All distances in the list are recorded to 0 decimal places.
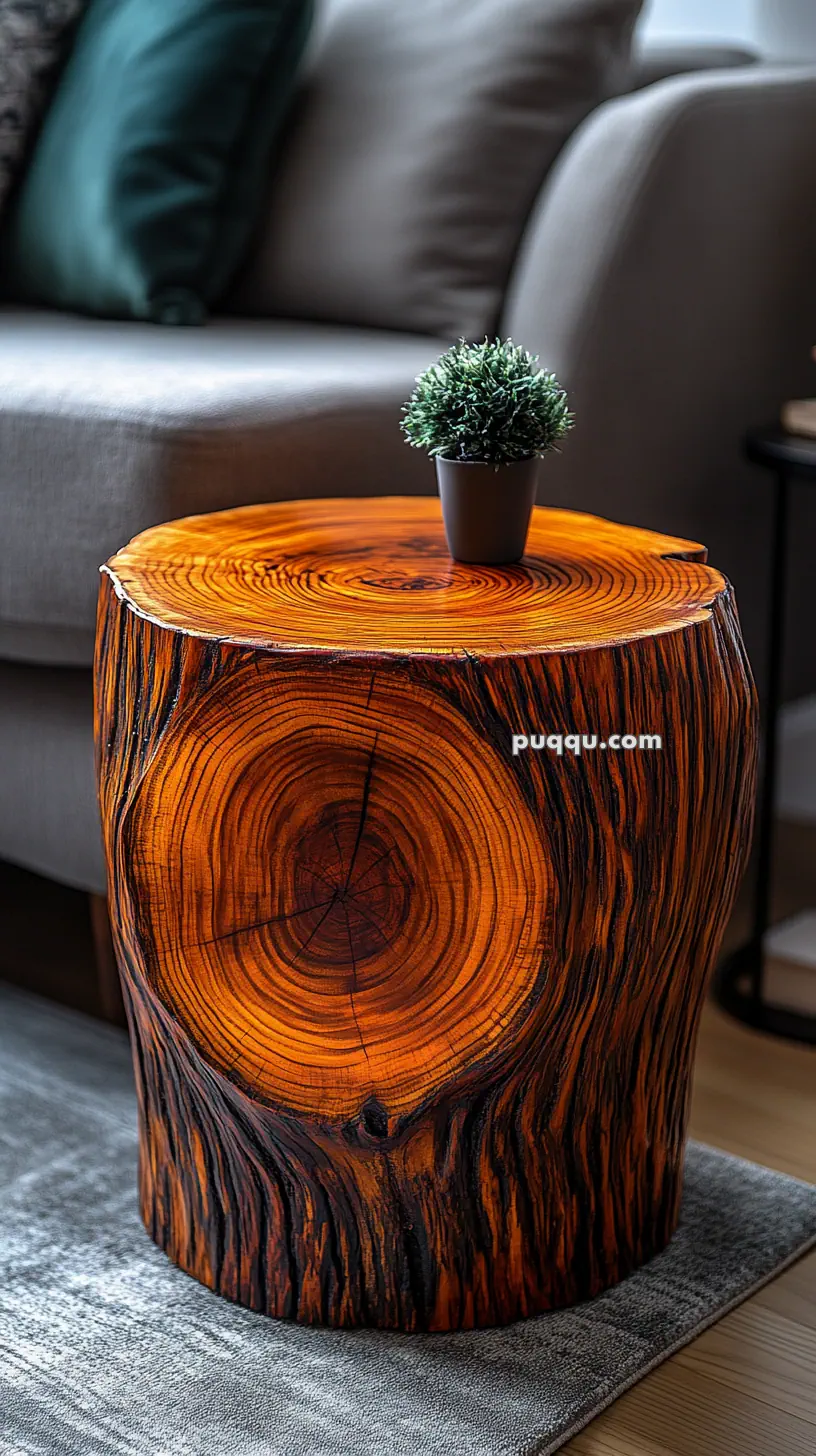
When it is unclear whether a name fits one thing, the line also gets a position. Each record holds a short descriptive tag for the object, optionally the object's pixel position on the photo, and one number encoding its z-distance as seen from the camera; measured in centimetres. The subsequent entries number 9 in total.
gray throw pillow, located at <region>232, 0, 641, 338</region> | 160
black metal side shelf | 139
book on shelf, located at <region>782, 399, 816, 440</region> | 140
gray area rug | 96
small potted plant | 104
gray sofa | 127
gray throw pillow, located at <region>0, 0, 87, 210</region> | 182
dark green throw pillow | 168
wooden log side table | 91
